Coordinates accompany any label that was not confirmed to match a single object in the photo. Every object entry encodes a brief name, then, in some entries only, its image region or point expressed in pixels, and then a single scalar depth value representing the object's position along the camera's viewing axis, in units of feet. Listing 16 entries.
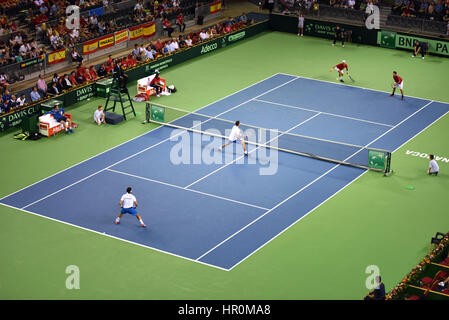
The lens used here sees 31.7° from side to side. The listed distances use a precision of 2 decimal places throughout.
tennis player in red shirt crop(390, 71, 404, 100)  150.00
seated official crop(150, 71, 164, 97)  152.05
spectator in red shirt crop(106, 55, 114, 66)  158.41
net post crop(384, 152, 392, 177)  119.03
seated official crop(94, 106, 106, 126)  139.13
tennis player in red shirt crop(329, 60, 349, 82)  159.94
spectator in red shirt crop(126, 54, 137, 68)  160.66
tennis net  121.90
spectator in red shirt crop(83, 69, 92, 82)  153.38
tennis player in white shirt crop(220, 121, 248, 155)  126.50
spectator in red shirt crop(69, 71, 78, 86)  150.61
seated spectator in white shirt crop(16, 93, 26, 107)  137.69
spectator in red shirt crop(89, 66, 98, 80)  155.22
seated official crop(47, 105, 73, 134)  134.74
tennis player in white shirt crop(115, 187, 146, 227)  101.35
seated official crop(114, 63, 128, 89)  143.02
